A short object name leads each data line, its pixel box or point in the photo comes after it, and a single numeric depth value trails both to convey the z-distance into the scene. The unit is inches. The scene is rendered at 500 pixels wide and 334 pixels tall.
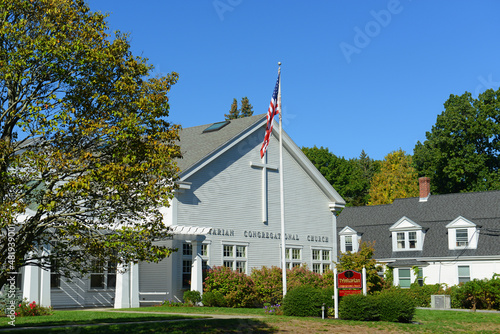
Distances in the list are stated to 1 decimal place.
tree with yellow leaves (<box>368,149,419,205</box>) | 2736.2
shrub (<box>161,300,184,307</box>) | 1058.9
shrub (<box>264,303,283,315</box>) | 885.2
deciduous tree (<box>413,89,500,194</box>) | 2233.0
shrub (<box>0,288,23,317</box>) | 757.3
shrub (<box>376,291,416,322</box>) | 807.1
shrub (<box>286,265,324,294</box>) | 1152.1
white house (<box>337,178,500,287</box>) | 1553.9
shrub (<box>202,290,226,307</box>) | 1057.5
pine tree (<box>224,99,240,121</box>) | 3267.7
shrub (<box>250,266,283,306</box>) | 1146.3
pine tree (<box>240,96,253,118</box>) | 3270.2
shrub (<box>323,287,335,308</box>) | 849.2
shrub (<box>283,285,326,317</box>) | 842.8
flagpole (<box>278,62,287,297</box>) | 1054.3
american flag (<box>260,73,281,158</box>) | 1095.6
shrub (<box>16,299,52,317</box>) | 795.4
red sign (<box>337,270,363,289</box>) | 851.4
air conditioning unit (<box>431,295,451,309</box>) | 1245.7
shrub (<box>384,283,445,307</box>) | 1421.0
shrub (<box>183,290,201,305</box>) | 1052.8
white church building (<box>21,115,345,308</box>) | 1065.5
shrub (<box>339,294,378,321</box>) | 816.9
